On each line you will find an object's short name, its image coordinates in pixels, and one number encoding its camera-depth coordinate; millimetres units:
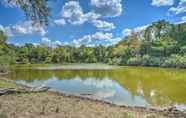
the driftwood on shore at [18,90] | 5242
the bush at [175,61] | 24571
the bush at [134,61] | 31212
